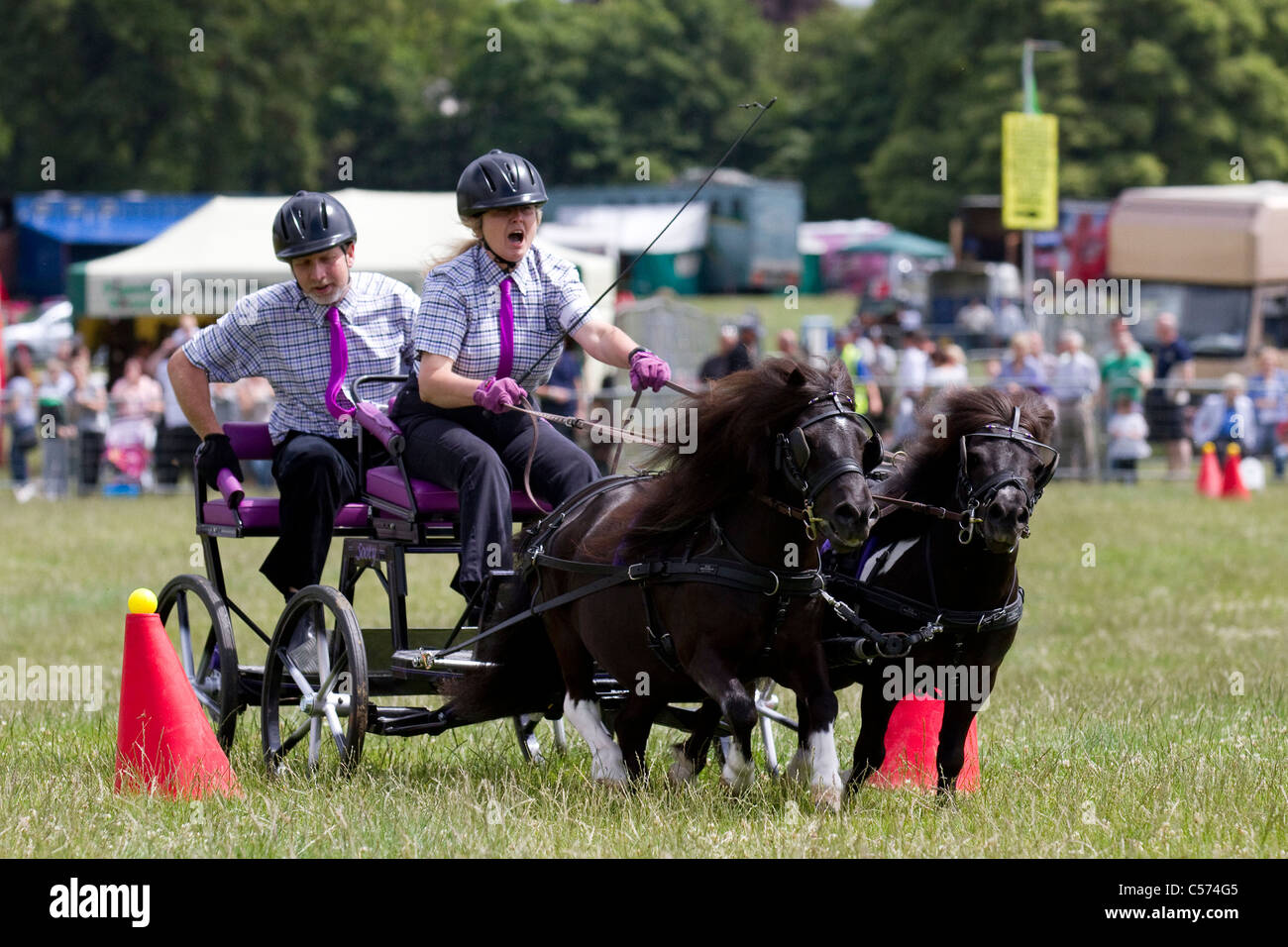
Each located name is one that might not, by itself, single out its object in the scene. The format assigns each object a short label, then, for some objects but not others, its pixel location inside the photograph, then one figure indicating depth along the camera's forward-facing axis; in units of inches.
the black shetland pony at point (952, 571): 239.1
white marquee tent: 928.9
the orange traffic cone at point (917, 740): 261.4
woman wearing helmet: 265.9
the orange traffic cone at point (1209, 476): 847.1
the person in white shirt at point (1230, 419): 896.3
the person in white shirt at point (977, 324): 1534.2
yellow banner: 1045.2
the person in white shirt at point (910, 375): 896.9
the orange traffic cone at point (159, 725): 262.7
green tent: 2145.7
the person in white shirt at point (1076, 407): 900.6
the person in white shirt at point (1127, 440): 895.7
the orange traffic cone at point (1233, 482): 831.7
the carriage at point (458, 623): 229.5
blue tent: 1706.4
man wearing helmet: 292.2
